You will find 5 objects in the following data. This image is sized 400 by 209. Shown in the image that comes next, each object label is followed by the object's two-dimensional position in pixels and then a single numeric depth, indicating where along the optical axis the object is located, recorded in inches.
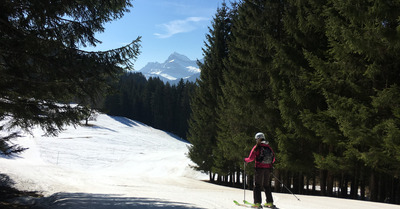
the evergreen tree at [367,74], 310.5
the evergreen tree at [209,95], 976.3
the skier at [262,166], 279.6
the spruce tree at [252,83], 561.6
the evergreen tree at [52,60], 245.9
